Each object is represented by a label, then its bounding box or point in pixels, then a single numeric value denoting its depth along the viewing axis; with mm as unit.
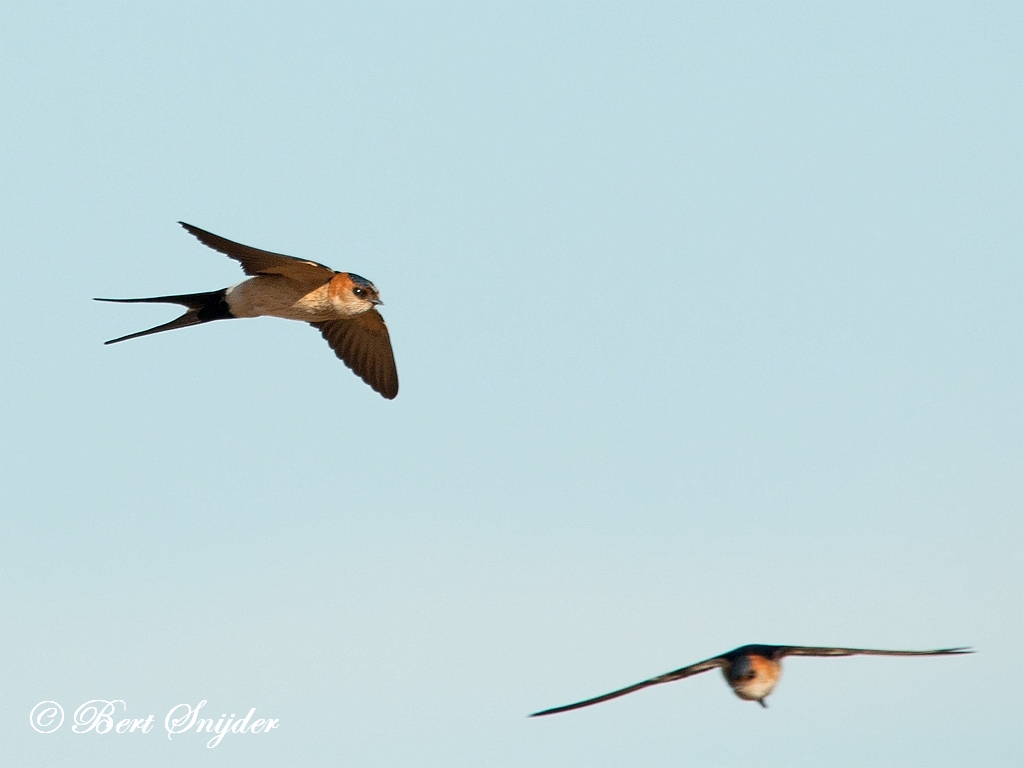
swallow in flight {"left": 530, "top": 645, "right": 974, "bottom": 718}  14750
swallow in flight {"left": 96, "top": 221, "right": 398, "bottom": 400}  17547
